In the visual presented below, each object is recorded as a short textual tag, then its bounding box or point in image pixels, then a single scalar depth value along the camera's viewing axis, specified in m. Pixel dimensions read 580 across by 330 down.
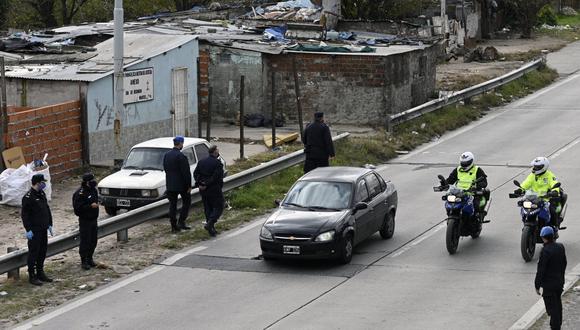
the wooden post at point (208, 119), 29.84
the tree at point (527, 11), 61.53
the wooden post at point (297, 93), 31.37
